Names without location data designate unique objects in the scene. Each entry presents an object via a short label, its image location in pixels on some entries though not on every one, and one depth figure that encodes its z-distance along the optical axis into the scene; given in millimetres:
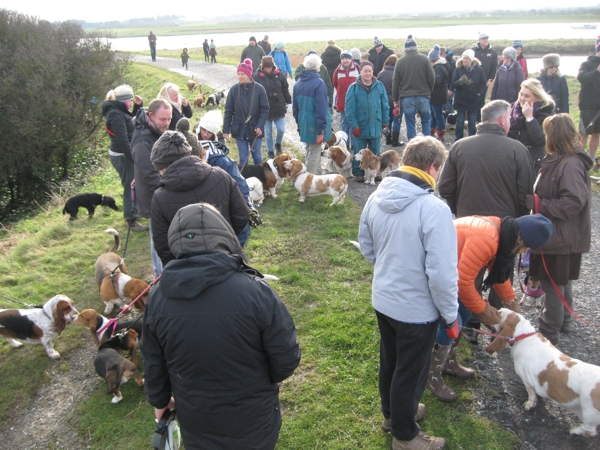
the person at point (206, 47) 29781
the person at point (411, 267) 2455
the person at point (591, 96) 8062
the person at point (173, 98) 5598
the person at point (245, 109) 7320
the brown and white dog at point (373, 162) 8148
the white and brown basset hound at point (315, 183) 7383
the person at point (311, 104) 7723
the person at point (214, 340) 1855
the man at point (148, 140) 4391
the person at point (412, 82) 8469
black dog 8156
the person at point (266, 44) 17373
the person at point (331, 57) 11383
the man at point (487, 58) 10258
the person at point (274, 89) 8406
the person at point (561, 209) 3543
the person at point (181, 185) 3270
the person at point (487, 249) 2904
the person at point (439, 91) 9844
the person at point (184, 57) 27000
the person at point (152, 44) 31906
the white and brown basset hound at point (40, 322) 4406
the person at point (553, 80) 7211
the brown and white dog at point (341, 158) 8445
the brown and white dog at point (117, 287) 4980
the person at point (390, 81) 10039
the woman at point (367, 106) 7814
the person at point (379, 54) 11727
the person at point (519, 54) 10609
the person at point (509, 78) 8664
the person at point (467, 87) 9391
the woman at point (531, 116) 4672
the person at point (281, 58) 13212
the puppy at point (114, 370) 3770
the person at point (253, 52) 14828
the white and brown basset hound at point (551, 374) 2947
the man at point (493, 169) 3697
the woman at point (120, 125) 6203
